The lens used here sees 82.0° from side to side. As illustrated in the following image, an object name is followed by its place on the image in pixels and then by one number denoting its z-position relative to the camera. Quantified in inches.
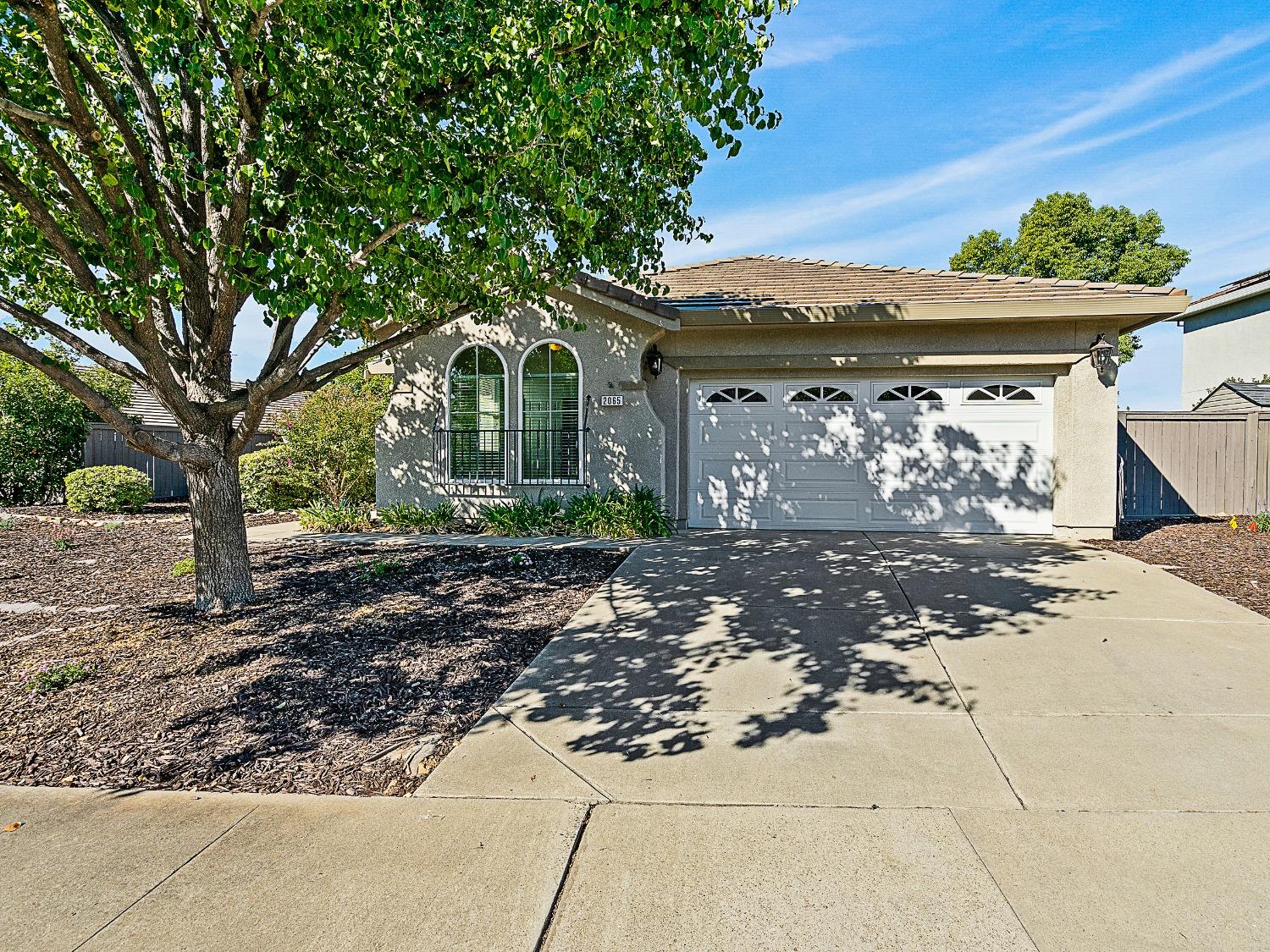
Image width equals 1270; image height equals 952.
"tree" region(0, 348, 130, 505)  552.4
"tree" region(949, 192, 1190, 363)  1056.2
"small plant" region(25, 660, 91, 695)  173.3
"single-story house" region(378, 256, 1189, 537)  388.5
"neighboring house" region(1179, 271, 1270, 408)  754.8
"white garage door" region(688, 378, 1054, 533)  400.8
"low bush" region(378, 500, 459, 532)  421.7
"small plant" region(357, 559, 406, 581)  294.7
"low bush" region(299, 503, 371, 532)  423.2
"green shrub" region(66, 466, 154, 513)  515.5
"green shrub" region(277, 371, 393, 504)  453.4
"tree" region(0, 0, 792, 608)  181.2
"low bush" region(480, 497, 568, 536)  399.9
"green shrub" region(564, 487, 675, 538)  386.6
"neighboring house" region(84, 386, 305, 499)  613.6
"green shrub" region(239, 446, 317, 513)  519.5
